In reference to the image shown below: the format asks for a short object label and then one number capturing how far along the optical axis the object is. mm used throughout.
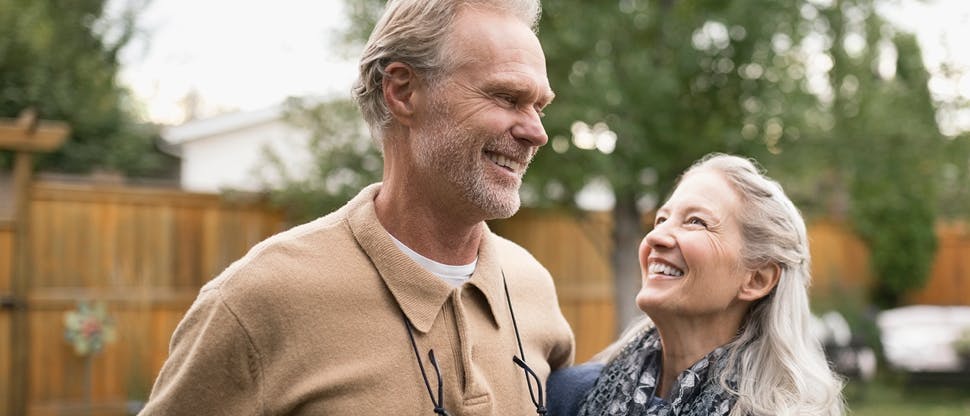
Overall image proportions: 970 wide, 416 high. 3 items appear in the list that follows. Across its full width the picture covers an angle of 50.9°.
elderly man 1903
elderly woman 2344
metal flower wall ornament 7906
